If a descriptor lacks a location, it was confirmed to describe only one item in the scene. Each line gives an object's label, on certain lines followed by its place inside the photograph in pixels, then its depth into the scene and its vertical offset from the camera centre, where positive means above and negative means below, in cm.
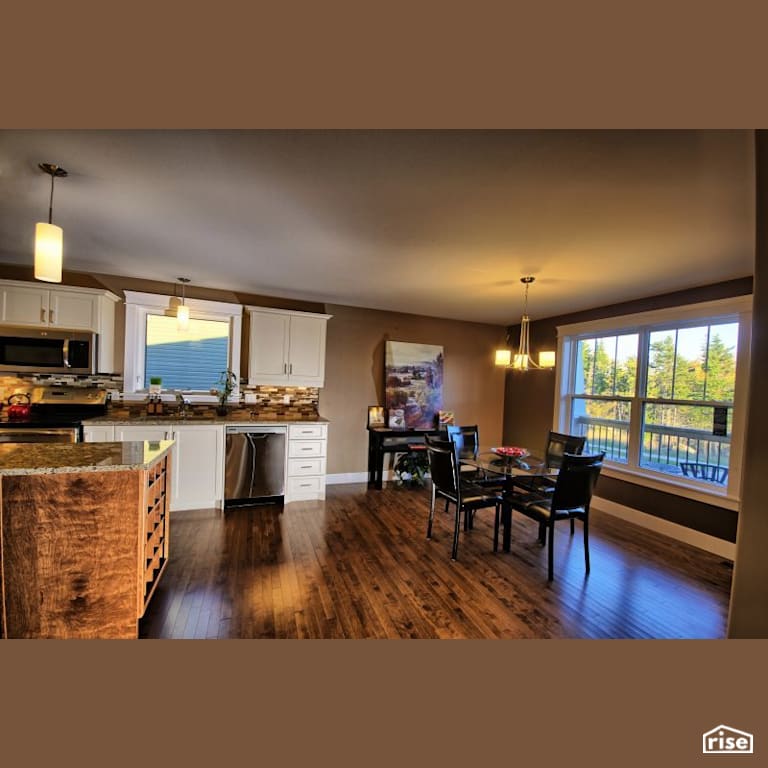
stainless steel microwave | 330 +10
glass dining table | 288 -75
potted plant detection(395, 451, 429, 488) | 473 -125
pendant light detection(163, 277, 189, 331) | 386 +72
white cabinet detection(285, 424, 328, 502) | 393 -102
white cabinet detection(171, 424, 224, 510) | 350 -101
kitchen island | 160 -87
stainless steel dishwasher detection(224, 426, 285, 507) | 367 -101
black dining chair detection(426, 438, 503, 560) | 287 -96
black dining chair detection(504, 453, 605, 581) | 254 -85
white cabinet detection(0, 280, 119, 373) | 323 +51
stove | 306 -54
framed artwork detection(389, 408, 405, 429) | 490 -59
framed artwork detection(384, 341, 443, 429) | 494 -6
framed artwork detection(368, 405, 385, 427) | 491 -57
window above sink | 383 +27
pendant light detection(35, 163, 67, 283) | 164 +52
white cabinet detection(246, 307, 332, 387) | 413 +29
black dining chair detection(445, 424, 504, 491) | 351 -79
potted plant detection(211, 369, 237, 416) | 400 -24
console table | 467 -92
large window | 314 -4
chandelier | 316 +22
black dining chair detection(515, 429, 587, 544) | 330 -76
